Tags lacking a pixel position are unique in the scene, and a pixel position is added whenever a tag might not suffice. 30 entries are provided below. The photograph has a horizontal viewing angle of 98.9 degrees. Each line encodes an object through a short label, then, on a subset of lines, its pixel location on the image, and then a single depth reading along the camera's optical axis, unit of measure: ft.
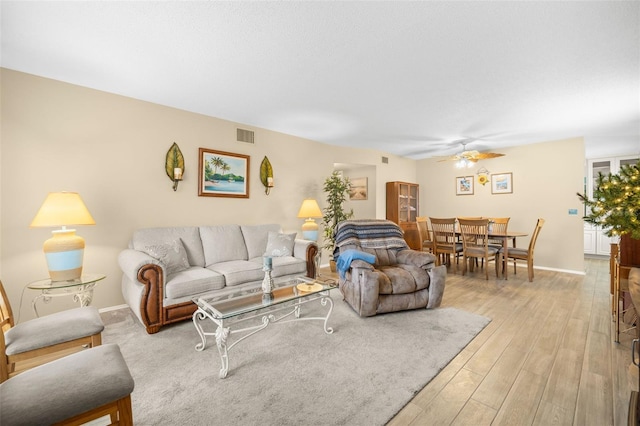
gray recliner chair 9.42
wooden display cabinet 20.63
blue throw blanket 10.01
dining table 14.44
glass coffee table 6.37
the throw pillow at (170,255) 9.37
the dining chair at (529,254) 14.29
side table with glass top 7.31
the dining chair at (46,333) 5.01
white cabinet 21.04
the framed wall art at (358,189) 22.28
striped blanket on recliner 11.44
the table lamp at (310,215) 14.99
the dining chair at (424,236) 17.30
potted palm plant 16.53
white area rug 5.16
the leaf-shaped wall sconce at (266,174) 14.55
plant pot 7.93
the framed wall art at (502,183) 18.88
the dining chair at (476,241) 14.25
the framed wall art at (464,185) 20.76
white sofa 8.39
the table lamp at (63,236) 7.63
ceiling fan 15.49
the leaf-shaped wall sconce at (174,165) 11.59
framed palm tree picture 12.57
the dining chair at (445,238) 15.60
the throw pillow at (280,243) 12.19
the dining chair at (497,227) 16.02
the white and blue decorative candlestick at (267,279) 8.18
